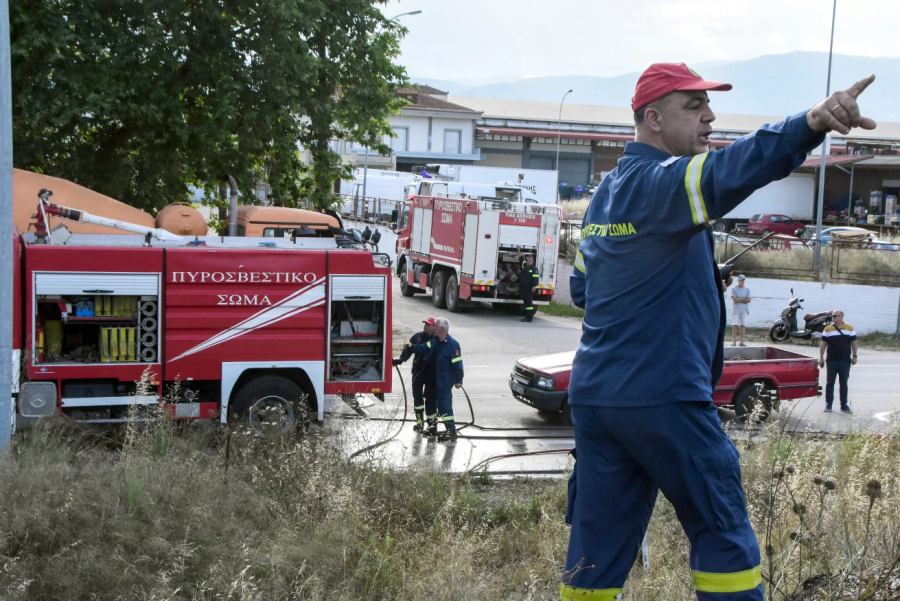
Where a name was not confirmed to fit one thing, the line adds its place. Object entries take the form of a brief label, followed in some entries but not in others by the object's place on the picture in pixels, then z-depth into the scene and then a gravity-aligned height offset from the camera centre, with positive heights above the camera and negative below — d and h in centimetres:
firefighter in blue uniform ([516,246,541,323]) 2392 -160
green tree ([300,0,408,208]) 1697 +282
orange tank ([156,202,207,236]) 1256 -14
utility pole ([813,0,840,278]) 2575 +101
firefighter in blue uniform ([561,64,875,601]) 264 -42
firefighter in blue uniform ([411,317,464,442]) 1126 -192
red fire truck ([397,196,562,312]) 2375 -63
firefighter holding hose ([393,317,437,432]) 1173 -218
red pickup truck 1240 -217
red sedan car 4888 +66
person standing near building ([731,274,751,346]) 2223 -177
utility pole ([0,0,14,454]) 688 -25
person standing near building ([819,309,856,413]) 1433 -185
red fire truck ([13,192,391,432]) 938 -127
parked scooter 2331 -238
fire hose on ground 662 -255
